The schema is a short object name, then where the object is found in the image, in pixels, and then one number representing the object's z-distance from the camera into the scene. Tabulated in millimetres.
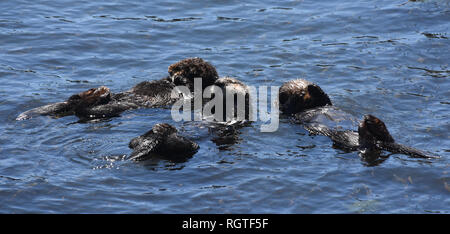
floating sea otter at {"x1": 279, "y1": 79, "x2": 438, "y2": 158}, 12625
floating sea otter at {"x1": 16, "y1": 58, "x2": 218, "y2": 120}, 14797
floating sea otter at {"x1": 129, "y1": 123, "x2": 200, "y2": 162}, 12258
